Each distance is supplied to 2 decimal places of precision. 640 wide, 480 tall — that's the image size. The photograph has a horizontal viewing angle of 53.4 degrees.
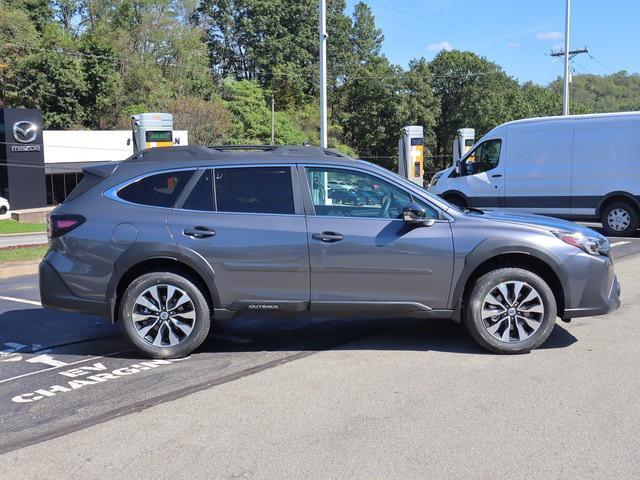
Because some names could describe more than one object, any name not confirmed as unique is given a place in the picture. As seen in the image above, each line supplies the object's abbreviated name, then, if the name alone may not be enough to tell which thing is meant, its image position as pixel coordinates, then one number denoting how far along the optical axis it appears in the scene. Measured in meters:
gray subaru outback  5.35
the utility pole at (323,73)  17.42
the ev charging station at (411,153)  21.36
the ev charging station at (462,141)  23.88
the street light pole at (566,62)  31.43
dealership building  37.66
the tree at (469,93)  63.62
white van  13.66
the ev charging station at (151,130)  16.94
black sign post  37.53
